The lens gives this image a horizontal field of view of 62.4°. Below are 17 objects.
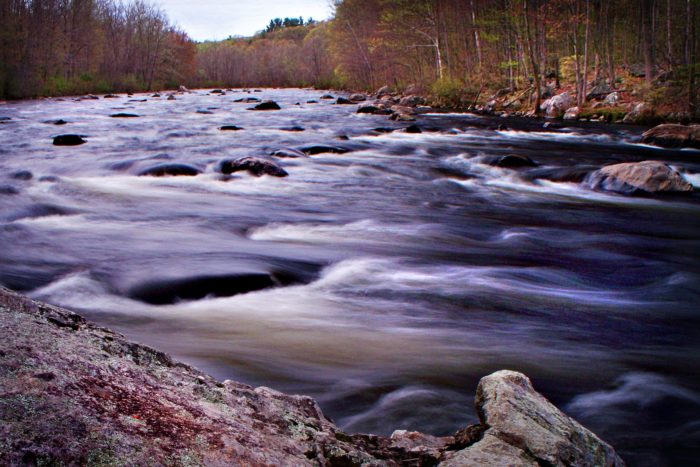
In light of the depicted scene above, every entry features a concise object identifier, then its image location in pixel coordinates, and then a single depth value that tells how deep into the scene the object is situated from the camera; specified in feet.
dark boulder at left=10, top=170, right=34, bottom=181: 27.98
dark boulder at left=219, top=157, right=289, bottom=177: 30.63
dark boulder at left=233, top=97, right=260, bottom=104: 104.88
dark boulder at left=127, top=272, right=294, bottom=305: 13.05
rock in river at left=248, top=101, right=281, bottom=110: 82.84
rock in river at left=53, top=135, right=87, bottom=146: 40.52
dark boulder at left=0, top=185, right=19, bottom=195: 24.30
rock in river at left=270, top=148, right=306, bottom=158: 36.81
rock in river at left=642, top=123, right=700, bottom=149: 42.29
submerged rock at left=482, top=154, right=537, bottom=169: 34.45
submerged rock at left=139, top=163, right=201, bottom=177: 30.25
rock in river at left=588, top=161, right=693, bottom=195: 26.61
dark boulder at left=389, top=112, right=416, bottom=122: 67.92
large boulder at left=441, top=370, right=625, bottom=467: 4.91
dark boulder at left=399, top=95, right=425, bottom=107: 106.93
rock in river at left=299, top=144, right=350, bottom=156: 39.63
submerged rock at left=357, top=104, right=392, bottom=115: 78.48
